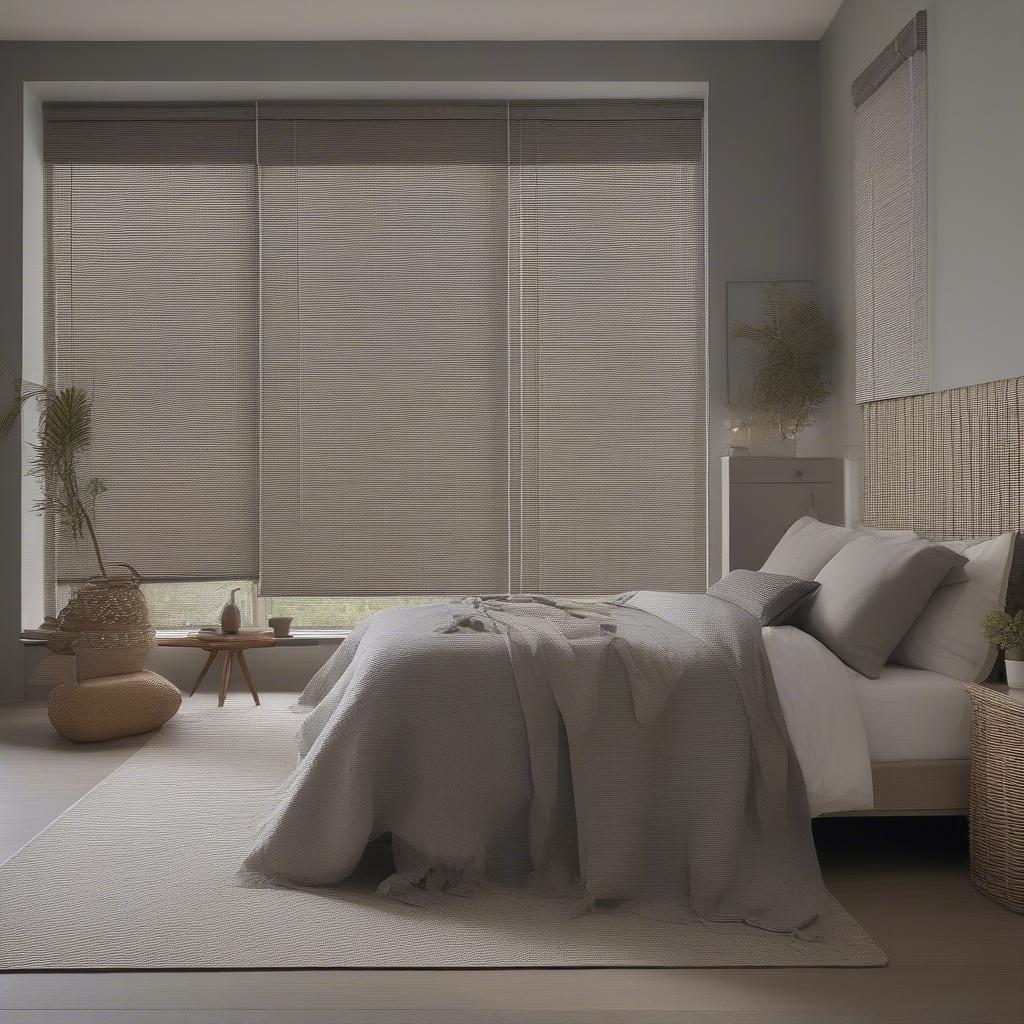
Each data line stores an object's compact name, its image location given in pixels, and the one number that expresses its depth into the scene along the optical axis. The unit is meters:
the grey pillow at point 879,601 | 3.10
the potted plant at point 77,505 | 4.71
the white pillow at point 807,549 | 3.80
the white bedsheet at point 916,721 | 2.93
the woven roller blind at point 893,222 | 4.18
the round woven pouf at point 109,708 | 4.47
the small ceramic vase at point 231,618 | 5.25
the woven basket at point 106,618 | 4.67
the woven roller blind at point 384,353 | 5.70
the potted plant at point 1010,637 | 2.88
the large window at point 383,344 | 5.70
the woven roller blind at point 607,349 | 5.73
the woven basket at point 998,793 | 2.64
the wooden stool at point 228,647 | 5.16
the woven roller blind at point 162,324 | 5.70
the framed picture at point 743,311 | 5.54
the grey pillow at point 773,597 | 3.34
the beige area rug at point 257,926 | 2.39
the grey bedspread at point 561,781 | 2.75
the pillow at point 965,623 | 3.08
